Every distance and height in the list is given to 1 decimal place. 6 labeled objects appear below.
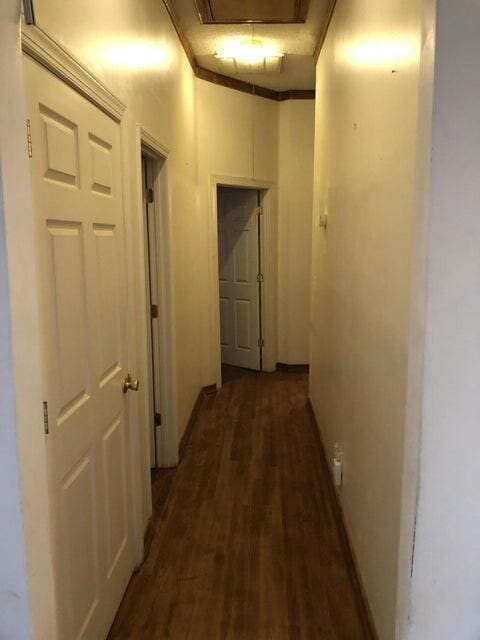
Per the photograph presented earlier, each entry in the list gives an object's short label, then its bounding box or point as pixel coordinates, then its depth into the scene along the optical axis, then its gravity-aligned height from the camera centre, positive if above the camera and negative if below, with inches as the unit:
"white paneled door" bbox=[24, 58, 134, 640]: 54.5 -11.4
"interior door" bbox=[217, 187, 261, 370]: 213.0 -9.4
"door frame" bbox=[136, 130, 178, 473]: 118.8 -14.5
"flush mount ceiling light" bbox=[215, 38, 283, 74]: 150.7 +61.3
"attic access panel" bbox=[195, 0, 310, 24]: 120.0 +59.1
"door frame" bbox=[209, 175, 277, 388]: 185.8 -5.9
